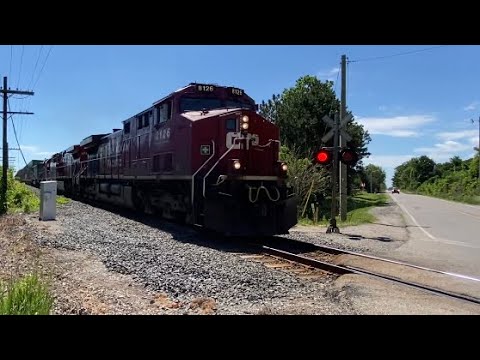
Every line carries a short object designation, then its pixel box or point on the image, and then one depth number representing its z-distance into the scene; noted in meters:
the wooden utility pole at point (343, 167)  20.78
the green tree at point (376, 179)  123.81
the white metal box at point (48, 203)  16.55
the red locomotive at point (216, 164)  11.08
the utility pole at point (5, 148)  21.33
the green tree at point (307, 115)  43.81
